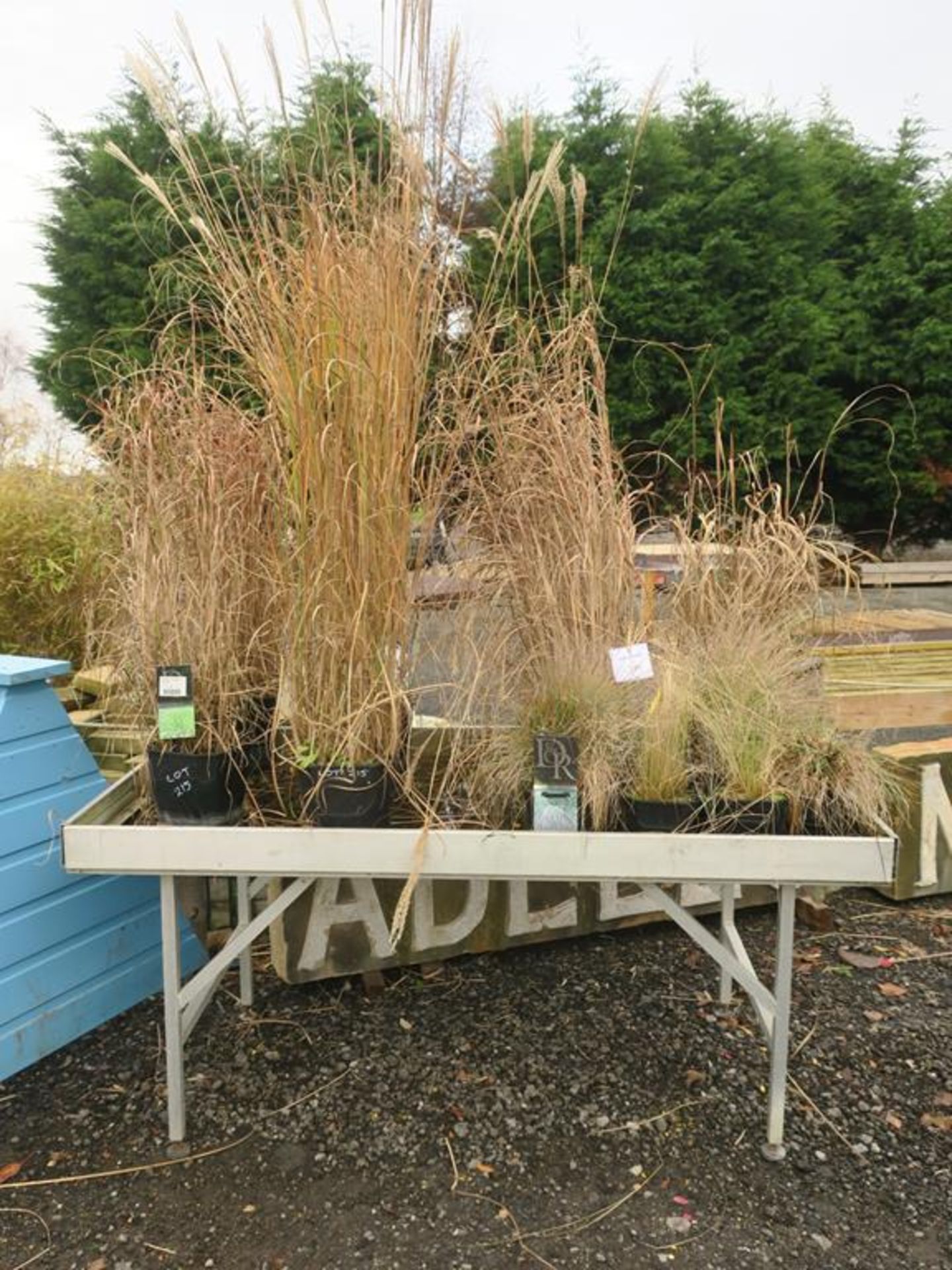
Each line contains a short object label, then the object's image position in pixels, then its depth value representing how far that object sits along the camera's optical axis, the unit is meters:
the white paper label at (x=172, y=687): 1.48
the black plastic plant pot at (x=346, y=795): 1.44
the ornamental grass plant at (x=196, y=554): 1.58
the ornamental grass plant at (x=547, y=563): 1.58
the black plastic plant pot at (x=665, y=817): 1.50
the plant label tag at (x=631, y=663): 1.53
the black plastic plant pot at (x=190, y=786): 1.50
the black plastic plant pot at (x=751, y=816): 1.48
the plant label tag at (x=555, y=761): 1.43
